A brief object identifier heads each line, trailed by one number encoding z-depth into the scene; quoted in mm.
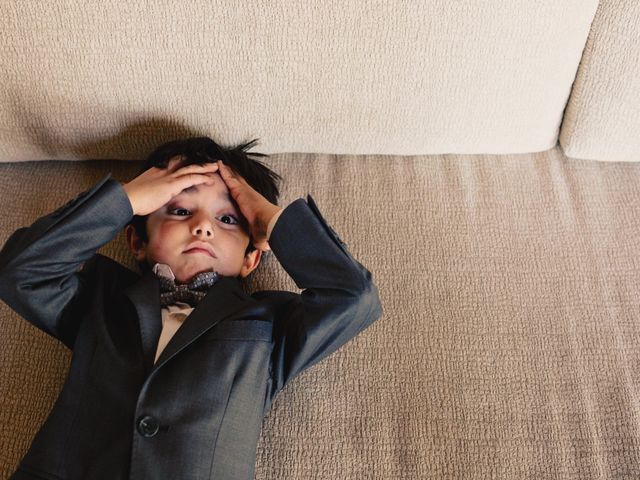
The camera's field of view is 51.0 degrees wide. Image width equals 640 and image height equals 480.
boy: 975
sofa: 1113
